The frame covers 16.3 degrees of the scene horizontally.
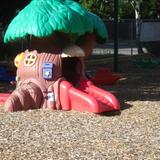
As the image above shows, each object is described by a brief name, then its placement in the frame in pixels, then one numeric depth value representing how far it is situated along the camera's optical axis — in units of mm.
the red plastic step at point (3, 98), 11279
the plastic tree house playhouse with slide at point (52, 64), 10477
